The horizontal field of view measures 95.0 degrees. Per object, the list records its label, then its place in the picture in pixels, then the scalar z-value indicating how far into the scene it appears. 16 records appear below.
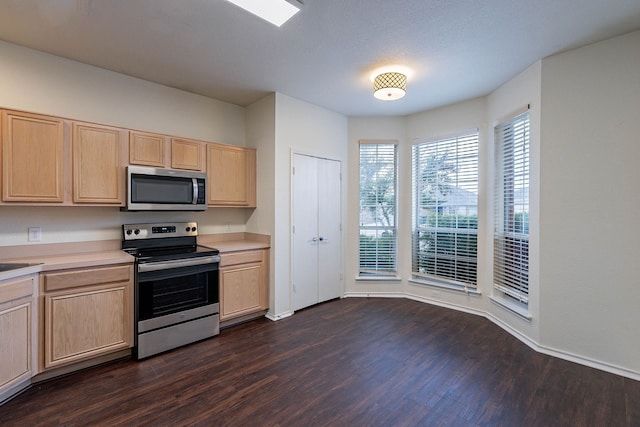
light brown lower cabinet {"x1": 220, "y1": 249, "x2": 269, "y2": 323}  3.26
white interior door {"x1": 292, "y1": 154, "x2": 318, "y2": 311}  3.78
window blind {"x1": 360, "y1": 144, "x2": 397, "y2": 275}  4.45
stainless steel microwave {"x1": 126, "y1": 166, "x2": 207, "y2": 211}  2.84
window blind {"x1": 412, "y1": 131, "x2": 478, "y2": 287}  3.80
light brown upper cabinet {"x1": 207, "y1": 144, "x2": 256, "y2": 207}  3.45
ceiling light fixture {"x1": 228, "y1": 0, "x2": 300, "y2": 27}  1.97
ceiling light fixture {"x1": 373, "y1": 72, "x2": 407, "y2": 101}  2.89
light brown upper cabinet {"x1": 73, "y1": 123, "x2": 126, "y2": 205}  2.58
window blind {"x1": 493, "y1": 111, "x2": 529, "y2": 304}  3.06
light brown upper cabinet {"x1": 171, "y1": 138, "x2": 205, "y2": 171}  3.16
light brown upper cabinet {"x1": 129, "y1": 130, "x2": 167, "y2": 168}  2.88
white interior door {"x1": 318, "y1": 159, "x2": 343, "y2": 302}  4.09
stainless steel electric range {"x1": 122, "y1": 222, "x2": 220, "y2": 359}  2.64
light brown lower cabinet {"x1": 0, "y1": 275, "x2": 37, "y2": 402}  1.98
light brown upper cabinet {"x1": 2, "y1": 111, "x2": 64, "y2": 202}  2.27
